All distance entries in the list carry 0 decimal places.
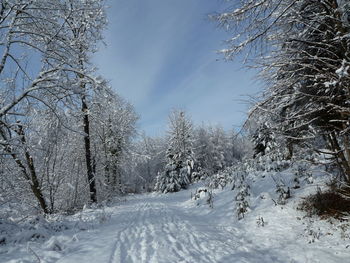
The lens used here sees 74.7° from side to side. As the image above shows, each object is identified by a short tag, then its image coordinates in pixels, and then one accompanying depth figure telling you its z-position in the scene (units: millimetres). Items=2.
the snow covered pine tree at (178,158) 26156
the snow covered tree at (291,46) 3568
